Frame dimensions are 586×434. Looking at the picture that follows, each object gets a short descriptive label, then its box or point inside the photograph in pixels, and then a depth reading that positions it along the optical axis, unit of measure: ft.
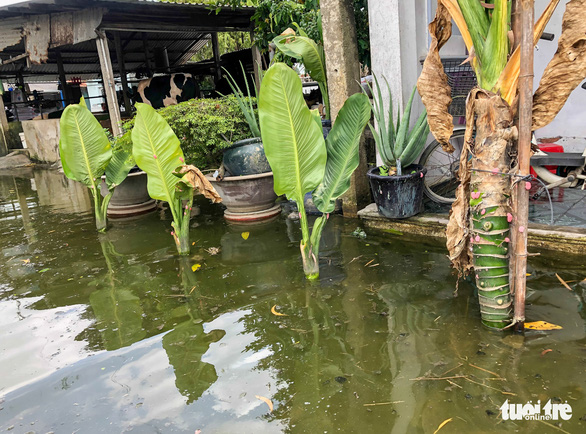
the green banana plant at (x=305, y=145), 9.92
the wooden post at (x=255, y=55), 35.00
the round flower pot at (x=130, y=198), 19.22
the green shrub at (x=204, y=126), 17.04
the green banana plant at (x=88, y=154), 16.06
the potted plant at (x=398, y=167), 13.85
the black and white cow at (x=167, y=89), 36.27
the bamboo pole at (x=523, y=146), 7.18
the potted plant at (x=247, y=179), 16.71
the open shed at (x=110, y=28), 27.73
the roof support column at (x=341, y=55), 15.40
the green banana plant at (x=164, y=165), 13.24
